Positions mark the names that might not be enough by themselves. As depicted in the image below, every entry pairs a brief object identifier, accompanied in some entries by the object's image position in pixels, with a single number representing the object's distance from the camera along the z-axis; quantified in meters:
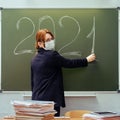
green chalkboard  3.83
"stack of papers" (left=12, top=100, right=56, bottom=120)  2.35
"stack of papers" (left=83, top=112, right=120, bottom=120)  2.15
